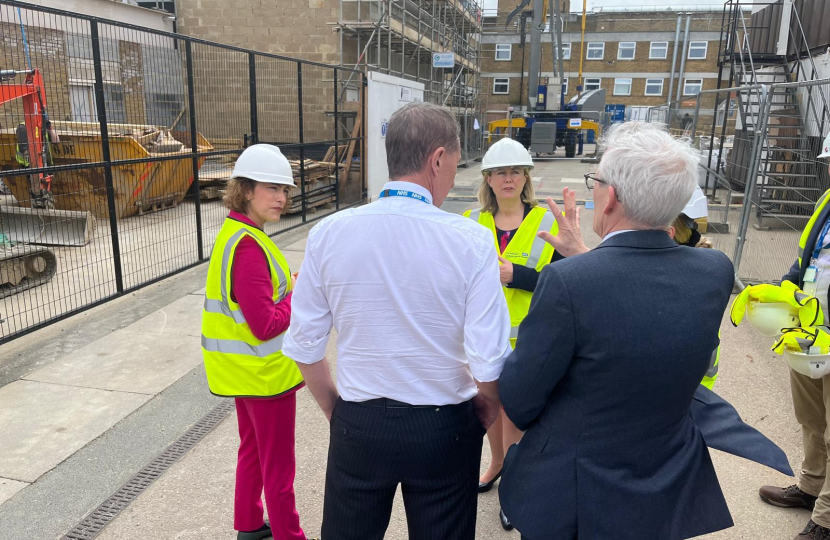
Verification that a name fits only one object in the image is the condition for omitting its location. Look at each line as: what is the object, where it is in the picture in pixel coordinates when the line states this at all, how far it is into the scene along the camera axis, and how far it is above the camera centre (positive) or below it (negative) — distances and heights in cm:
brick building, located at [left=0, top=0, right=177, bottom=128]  602 +58
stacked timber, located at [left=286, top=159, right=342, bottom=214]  1070 -105
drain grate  280 -187
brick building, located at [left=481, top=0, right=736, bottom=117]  4169 +574
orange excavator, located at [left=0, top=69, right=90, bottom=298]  627 -125
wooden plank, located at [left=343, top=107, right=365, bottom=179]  1211 -26
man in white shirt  160 -55
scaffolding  1691 +304
